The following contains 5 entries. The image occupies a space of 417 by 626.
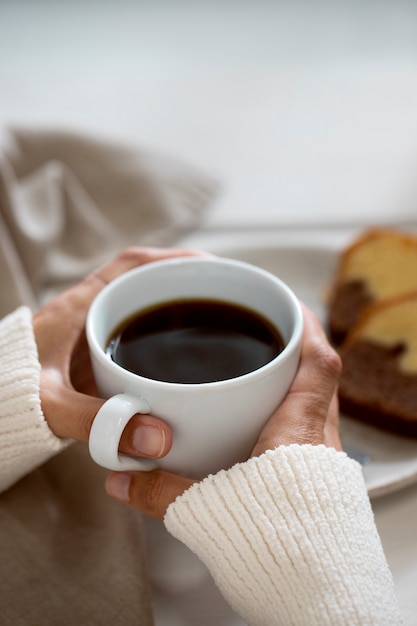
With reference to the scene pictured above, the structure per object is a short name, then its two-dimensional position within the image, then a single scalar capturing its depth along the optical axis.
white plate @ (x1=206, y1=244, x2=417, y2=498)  0.66
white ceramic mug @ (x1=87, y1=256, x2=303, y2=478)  0.45
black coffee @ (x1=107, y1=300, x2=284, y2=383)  0.51
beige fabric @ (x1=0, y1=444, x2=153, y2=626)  0.51
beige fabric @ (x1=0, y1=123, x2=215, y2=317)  0.85
